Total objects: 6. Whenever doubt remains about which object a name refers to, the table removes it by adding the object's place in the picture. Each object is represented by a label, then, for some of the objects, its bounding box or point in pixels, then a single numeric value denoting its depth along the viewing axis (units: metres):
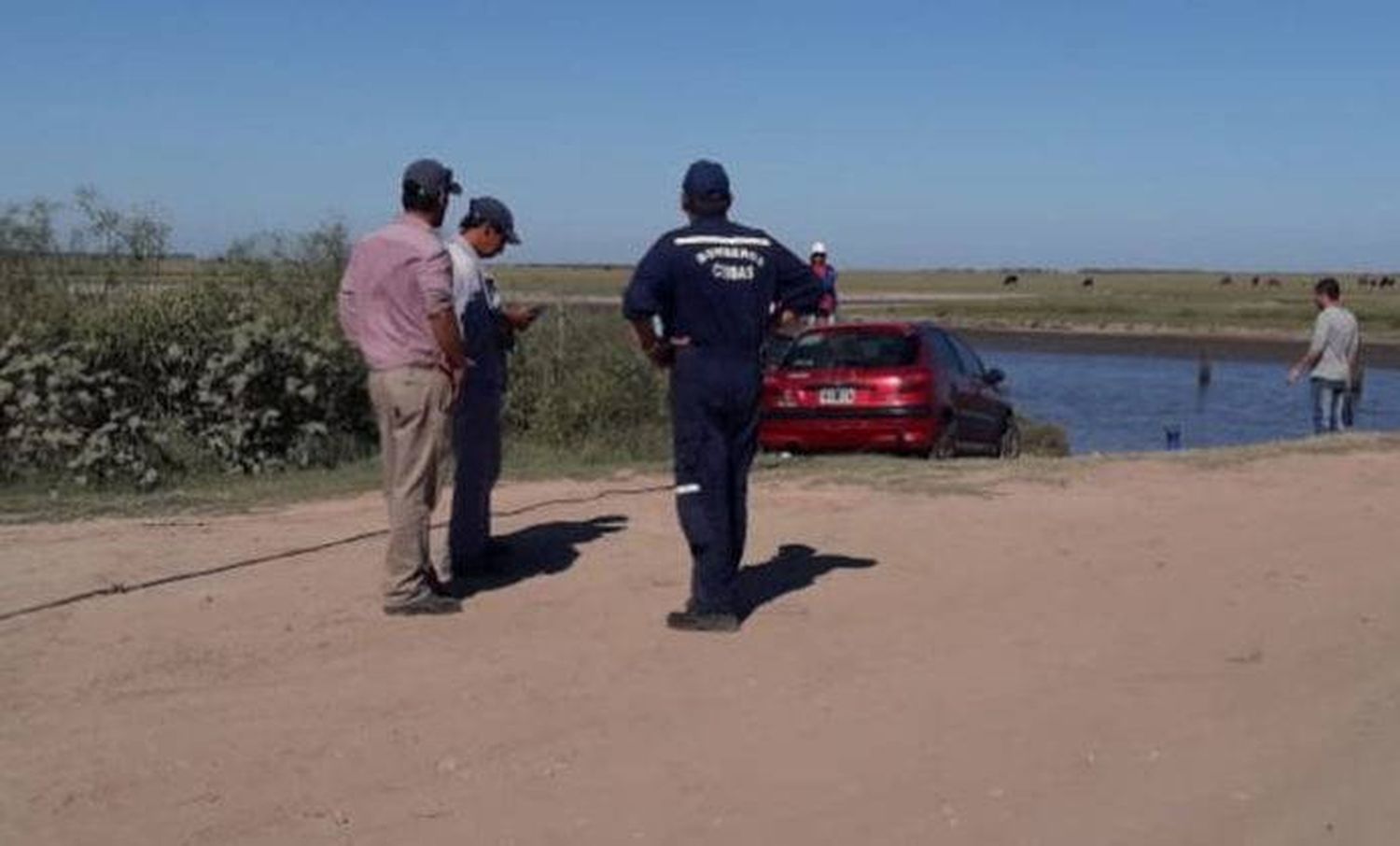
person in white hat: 18.81
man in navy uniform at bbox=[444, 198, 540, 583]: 7.99
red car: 14.92
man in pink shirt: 7.27
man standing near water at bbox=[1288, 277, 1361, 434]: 16.91
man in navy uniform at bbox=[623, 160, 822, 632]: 7.14
